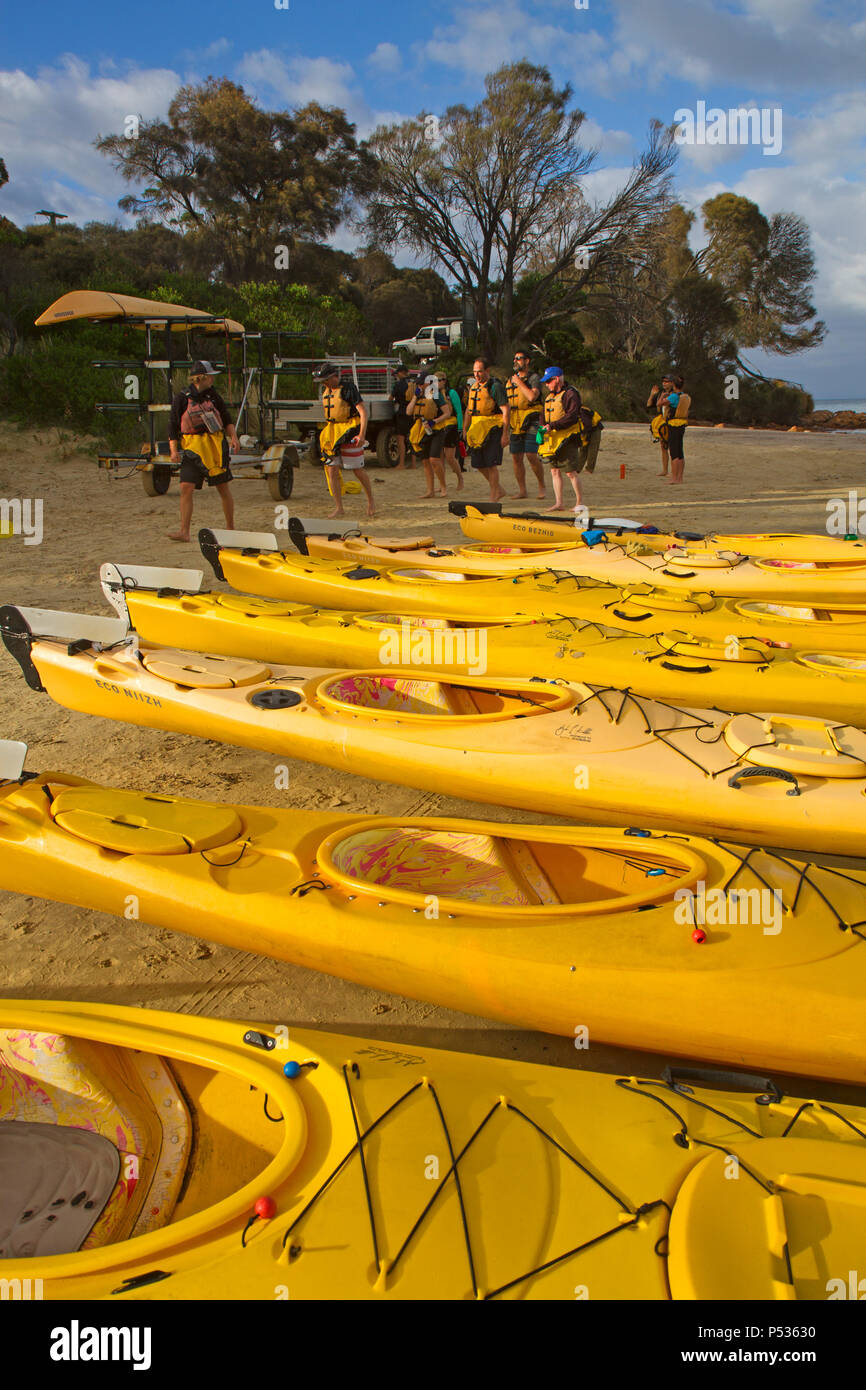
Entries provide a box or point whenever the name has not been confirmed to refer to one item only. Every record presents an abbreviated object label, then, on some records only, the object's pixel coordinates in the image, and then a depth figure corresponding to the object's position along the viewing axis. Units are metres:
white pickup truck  21.83
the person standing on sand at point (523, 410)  9.08
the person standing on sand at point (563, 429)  8.02
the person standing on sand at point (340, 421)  8.06
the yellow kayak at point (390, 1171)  1.46
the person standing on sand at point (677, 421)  9.94
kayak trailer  9.31
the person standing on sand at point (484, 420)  9.17
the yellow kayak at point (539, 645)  3.94
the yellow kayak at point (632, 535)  5.92
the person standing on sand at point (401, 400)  11.96
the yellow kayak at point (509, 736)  3.08
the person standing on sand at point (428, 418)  10.11
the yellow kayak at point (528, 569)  5.51
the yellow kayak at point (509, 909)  2.15
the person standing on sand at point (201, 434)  7.20
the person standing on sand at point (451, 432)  10.50
